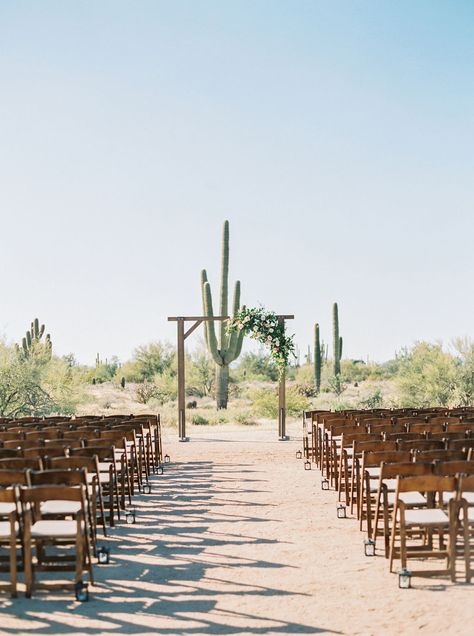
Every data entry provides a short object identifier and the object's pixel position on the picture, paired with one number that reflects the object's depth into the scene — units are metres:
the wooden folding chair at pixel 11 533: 6.65
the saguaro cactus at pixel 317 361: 44.12
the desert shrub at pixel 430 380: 27.67
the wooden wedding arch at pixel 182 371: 21.61
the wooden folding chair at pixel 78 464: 8.27
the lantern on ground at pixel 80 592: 6.59
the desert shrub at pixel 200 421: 28.70
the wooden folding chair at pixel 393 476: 7.64
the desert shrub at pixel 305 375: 50.12
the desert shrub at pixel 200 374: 43.84
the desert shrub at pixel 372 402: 28.71
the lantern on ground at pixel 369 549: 8.07
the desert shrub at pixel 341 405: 28.25
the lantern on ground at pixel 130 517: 10.12
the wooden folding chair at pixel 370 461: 8.55
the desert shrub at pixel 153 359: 47.41
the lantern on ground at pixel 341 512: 10.09
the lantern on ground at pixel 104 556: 7.83
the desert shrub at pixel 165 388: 38.66
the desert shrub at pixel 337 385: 37.96
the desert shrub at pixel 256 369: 55.12
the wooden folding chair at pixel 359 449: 9.53
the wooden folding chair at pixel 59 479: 7.38
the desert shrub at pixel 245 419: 28.00
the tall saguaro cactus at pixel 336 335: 45.81
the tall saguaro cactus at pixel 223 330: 29.77
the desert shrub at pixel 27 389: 25.56
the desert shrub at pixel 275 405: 29.34
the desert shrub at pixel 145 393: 39.09
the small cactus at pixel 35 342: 29.16
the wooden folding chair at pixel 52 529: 6.69
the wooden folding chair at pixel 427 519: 7.04
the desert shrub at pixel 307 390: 43.47
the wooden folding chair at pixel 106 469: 9.46
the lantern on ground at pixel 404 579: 6.85
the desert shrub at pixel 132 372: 49.69
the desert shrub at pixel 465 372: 27.11
